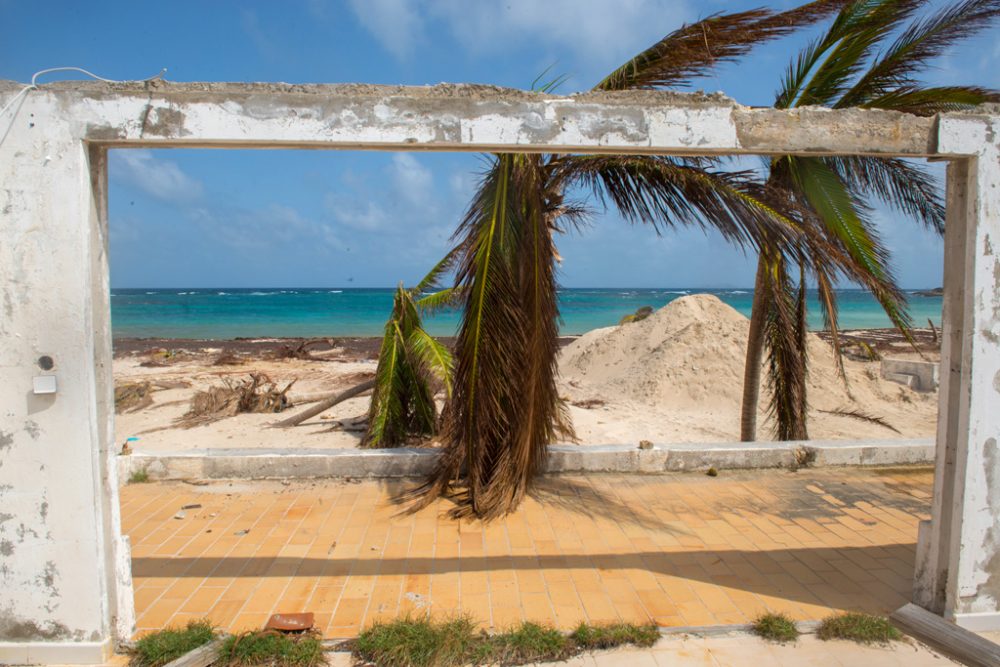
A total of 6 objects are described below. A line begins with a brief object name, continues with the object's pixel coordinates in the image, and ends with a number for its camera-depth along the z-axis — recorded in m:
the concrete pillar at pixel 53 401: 3.00
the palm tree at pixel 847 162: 5.32
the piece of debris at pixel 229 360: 18.66
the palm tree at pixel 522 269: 5.00
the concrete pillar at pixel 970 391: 3.29
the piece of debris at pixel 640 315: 17.57
